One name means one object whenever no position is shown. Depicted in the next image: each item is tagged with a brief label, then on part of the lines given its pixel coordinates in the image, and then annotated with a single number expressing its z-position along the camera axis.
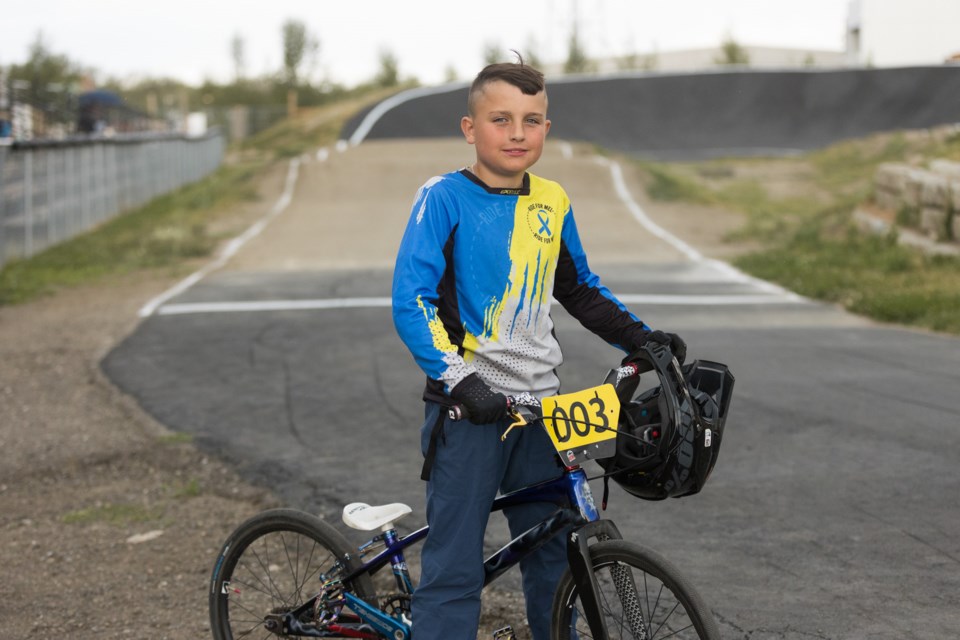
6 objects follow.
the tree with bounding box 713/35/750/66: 51.84
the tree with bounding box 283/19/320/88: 64.00
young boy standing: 3.44
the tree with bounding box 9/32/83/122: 49.66
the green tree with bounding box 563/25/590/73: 55.12
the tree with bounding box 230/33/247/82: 76.75
